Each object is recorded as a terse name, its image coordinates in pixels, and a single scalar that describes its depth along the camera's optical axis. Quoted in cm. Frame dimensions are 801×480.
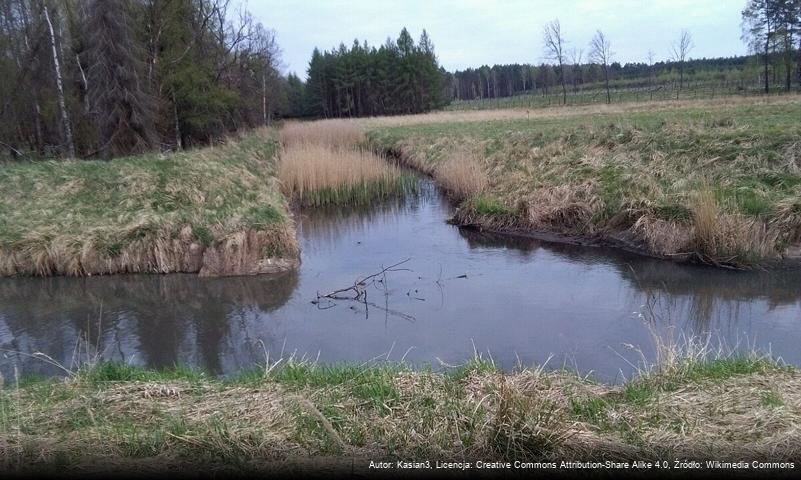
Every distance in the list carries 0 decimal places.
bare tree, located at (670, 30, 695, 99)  5500
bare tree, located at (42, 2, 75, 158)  1825
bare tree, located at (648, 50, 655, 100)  5674
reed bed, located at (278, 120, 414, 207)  1580
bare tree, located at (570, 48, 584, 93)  6409
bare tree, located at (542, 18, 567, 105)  5800
